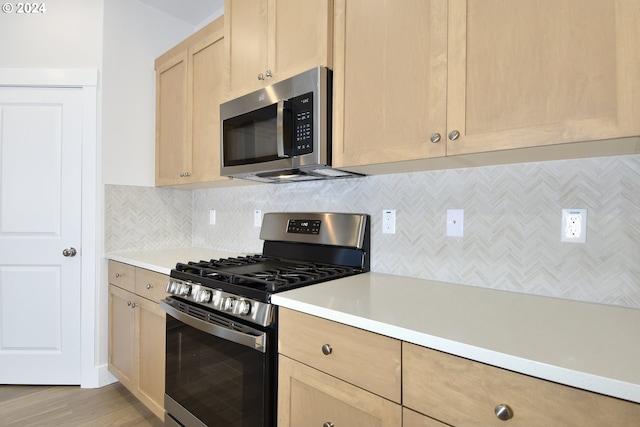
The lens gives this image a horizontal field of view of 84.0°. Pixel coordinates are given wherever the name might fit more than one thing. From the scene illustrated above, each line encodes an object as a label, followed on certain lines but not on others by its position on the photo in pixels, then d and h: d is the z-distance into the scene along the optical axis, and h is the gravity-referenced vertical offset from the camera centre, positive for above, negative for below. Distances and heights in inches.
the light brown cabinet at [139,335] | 75.3 -29.6
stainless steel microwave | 57.3 +14.2
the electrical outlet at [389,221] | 63.8 -1.8
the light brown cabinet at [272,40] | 58.0 +30.8
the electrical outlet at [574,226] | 45.8 -1.7
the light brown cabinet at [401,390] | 26.5 -16.3
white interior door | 94.8 -6.6
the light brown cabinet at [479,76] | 34.5 +16.0
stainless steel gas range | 49.1 -16.7
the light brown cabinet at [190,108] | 83.4 +26.2
